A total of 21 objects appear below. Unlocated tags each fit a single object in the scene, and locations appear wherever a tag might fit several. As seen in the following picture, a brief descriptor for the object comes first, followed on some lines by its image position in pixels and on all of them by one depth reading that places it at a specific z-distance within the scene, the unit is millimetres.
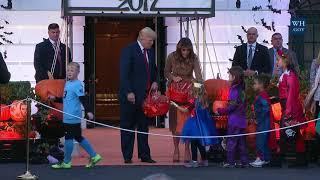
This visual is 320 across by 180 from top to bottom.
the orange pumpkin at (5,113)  11031
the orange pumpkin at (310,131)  11203
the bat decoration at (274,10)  15648
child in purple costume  10664
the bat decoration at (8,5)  14961
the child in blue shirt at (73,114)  10453
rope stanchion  9531
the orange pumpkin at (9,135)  11043
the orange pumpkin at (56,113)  11164
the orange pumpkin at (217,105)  11076
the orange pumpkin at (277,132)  11105
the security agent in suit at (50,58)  11961
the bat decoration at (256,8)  15578
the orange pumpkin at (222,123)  11207
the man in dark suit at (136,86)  10961
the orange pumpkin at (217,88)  11398
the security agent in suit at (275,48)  12506
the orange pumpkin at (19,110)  11016
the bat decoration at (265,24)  15625
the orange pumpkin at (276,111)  11273
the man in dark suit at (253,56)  12391
